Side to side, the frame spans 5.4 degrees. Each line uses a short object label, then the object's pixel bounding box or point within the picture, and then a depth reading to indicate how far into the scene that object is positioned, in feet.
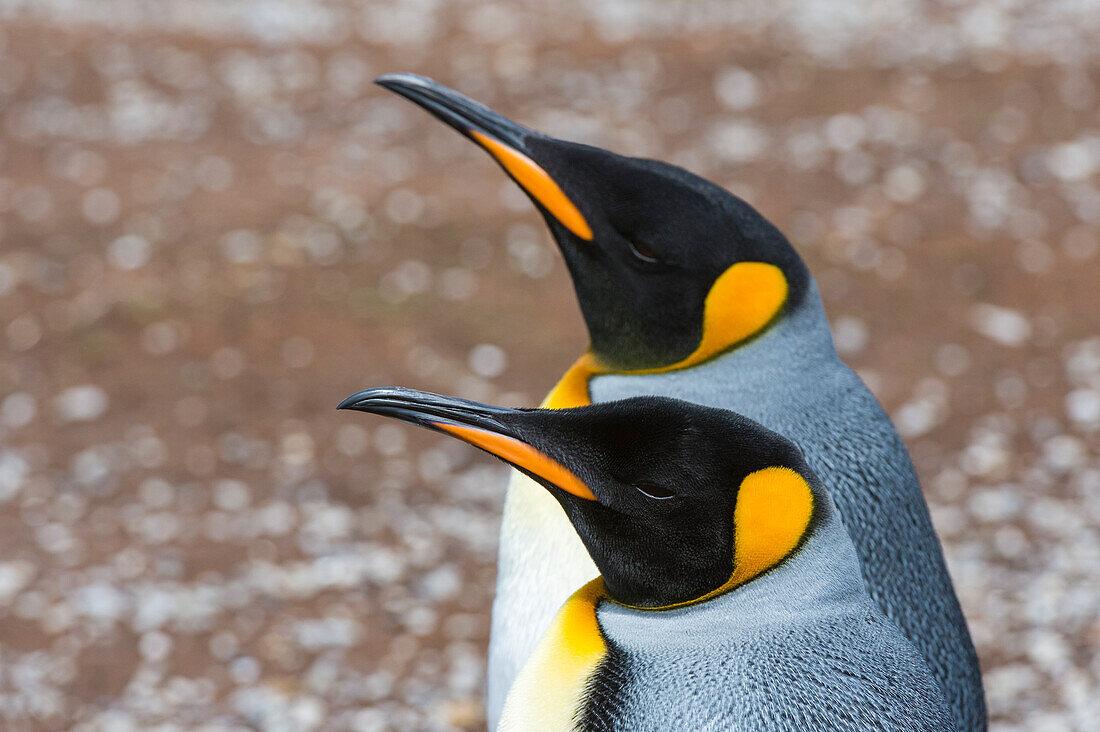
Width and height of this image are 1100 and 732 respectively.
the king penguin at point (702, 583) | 20.62
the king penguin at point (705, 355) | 21.31
